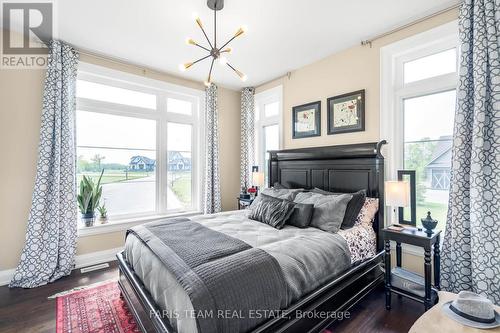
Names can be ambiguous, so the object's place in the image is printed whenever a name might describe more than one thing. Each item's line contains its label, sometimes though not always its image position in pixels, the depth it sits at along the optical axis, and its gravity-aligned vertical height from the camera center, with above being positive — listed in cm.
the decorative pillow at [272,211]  252 -51
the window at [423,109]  241 +65
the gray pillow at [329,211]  238 -48
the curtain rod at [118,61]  316 +157
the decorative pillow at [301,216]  248 -53
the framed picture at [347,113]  299 +73
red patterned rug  192 -134
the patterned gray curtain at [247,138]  457 +57
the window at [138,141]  338 +42
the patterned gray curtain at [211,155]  418 +21
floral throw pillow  256 -52
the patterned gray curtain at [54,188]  268 -26
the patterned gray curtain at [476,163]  191 +3
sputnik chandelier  218 +156
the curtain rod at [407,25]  228 +158
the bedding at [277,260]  134 -72
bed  147 -76
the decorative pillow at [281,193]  302 -36
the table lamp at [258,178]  404 -20
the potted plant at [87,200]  319 -46
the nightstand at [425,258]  195 -83
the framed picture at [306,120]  349 +73
